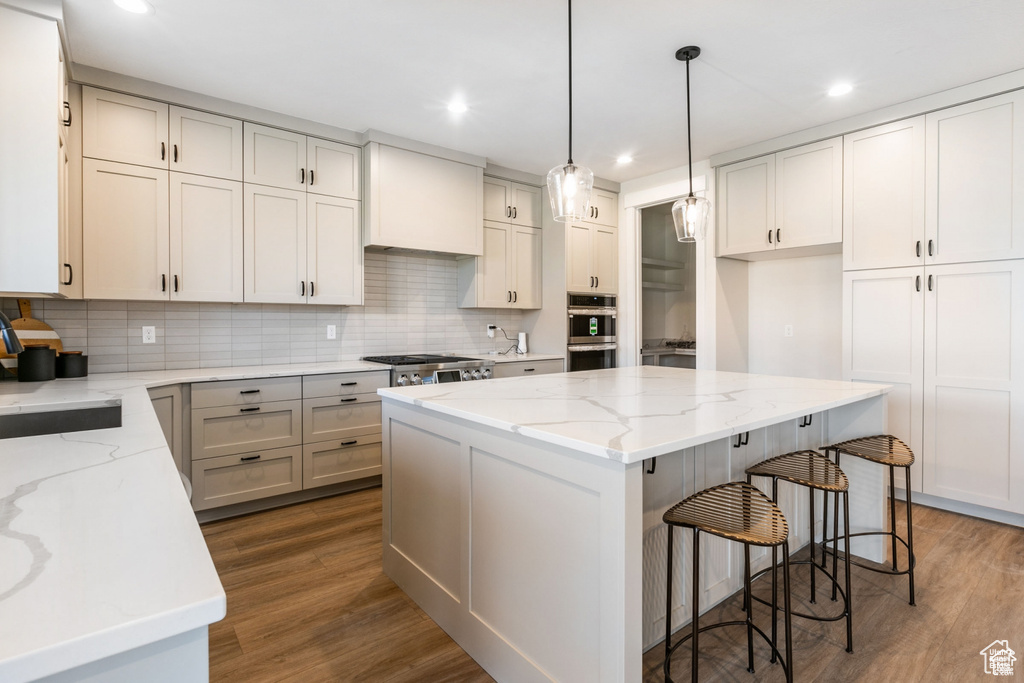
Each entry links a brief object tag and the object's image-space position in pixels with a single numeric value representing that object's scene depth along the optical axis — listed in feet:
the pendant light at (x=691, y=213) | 8.44
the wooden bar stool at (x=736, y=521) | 4.65
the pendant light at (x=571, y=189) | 6.75
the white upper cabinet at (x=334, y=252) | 11.50
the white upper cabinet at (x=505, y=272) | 14.38
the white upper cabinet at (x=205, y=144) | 9.93
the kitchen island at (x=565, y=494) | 4.37
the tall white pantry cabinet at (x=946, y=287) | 9.45
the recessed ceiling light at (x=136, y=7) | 7.15
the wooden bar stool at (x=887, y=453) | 6.87
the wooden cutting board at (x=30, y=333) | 8.87
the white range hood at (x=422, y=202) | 11.98
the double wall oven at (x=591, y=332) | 15.20
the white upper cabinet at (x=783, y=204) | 11.68
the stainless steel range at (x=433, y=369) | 11.58
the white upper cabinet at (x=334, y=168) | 11.50
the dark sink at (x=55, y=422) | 5.65
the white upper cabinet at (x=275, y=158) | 10.70
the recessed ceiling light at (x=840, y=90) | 9.77
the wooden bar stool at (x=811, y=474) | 5.99
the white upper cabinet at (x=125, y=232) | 9.15
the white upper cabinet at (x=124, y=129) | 9.10
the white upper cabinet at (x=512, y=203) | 14.58
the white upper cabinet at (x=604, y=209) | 15.47
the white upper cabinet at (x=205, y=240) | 9.96
